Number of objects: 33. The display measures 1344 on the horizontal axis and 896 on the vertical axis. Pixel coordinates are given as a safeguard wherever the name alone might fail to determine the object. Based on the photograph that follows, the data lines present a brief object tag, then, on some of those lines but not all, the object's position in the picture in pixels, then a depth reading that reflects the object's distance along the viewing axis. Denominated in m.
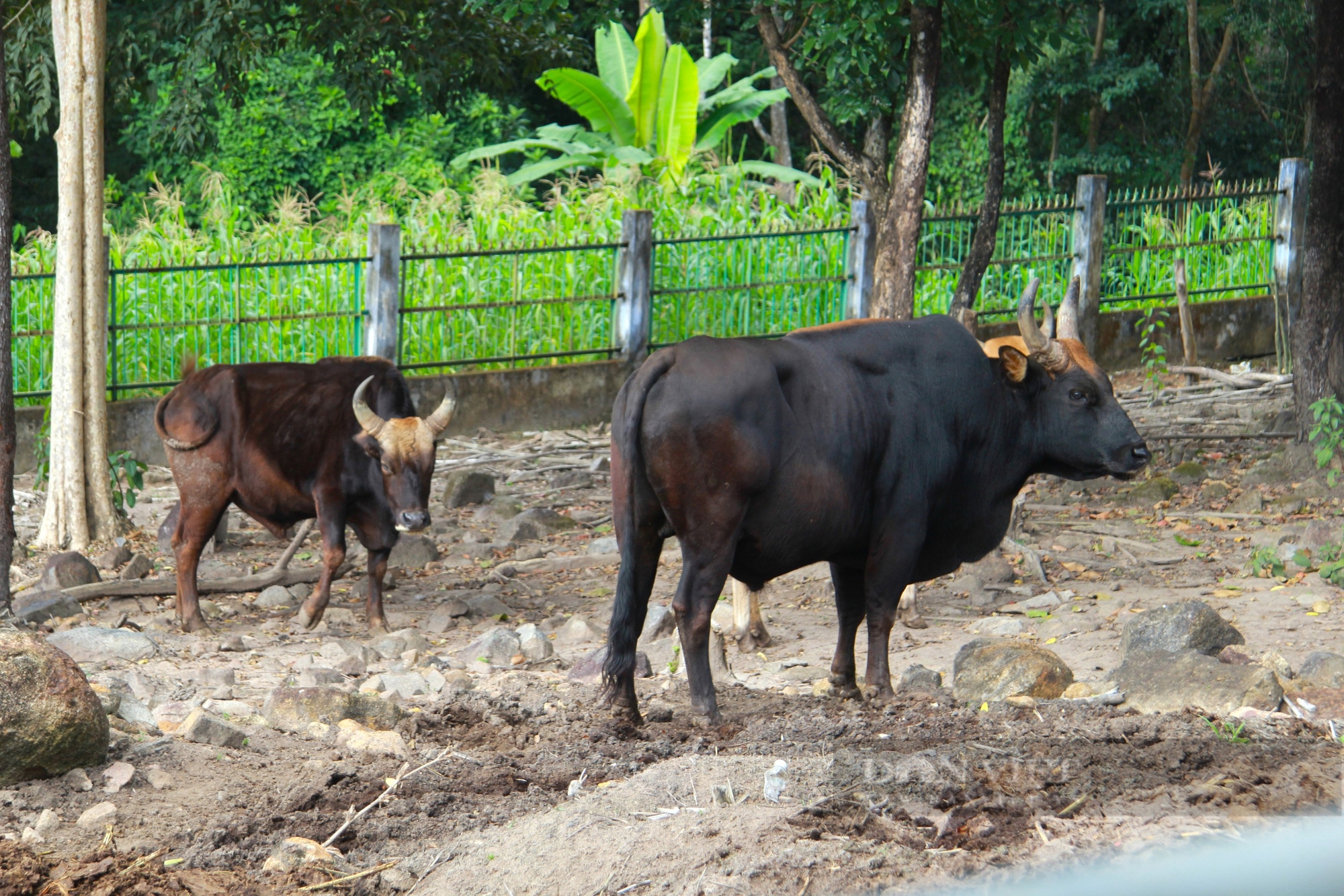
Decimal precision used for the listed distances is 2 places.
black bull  10.19
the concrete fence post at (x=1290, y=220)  32.44
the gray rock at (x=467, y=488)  20.08
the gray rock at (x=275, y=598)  15.73
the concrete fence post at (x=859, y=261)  28.31
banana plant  34.78
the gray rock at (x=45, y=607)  14.12
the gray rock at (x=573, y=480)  21.12
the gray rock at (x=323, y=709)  10.59
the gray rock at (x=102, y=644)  12.96
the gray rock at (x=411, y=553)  17.41
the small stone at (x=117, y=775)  8.83
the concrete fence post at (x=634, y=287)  26.23
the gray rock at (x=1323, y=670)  11.34
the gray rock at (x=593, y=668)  12.20
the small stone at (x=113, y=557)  16.53
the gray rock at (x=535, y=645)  13.41
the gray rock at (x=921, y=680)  11.87
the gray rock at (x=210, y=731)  9.85
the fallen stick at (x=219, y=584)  15.09
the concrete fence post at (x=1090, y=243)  30.28
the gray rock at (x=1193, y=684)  10.46
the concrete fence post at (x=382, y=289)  23.87
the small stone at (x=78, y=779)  8.77
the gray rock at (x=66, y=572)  15.25
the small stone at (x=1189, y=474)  20.27
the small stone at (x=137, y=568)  16.14
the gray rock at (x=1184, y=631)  12.09
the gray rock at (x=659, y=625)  13.83
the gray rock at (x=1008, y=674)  11.39
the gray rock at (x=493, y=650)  13.38
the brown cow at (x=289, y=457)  14.77
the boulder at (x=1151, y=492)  19.31
